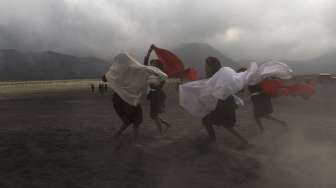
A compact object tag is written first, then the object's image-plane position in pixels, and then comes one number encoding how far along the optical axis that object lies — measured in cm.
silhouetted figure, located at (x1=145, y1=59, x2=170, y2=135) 1184
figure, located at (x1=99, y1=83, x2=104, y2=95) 4376
